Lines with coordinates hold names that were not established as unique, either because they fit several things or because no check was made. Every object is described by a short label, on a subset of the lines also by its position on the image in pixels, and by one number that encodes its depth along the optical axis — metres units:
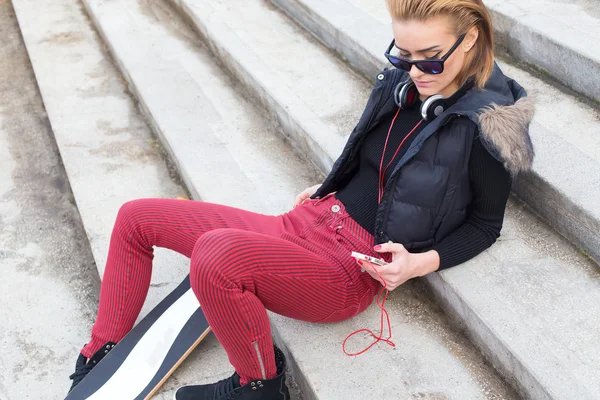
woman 2.01
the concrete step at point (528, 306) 1.93
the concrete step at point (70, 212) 2.65
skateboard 2.36
